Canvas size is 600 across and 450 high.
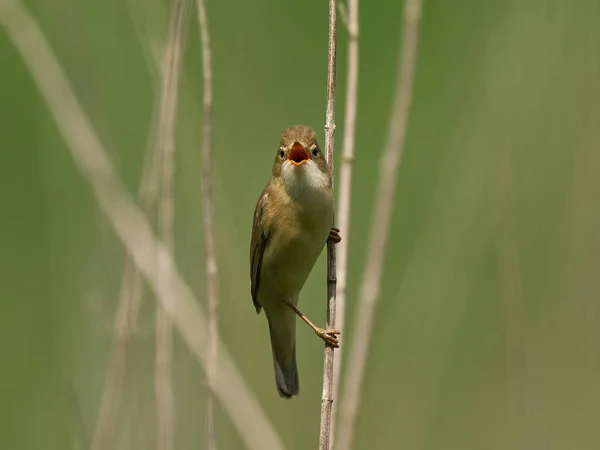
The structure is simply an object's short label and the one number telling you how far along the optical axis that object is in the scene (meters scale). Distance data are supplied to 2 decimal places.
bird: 6.14
